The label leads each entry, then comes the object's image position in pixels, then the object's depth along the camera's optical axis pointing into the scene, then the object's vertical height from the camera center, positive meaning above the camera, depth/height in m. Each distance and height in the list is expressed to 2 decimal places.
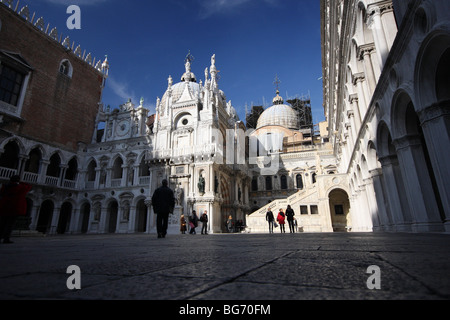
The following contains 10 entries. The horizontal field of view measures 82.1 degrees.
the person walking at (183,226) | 16.65 +0.35
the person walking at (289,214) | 13.76 +0.79
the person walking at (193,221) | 16.29 +0.63
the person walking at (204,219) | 15.24 +0.69
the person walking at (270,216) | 14.63 +0.75
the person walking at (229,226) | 20.92 +0.36
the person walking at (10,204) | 5.18 +0.60
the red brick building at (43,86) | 20.67 +13.19
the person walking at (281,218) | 14.13 +0.61
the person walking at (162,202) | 7.15 +0.80
